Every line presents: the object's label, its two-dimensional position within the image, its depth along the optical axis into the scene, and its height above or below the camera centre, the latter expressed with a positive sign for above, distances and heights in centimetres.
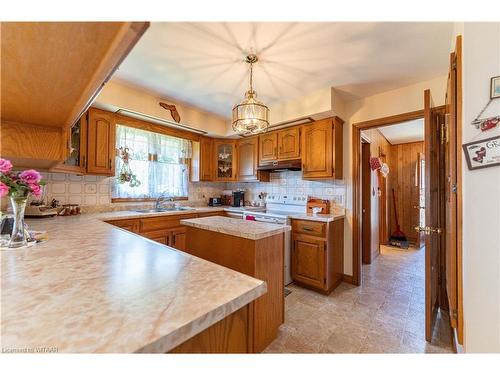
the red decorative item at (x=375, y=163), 358 +45
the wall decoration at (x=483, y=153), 98 +18
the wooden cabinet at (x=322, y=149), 261 +51
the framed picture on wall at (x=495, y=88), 100 +48
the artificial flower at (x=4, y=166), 97 +10
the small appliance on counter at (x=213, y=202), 386 -25
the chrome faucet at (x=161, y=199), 313 -17
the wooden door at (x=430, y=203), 160 -12
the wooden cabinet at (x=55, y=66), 55 +39
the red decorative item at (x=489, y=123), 100 +32
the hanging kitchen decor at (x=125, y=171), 288 +24
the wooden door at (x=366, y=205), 341 -27
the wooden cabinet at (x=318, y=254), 239 -77
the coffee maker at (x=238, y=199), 379 -19
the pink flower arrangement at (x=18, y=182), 98 +3
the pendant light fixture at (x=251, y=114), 183 +66
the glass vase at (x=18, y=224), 104 -18
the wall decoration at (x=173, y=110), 277 +104
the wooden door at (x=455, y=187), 118 +1
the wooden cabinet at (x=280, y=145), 294 +63
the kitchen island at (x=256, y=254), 146 -49
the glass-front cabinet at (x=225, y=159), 372 +51
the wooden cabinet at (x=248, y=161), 343 +46
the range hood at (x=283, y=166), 291 +33
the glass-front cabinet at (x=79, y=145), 230 +47
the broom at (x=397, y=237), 448 -107
